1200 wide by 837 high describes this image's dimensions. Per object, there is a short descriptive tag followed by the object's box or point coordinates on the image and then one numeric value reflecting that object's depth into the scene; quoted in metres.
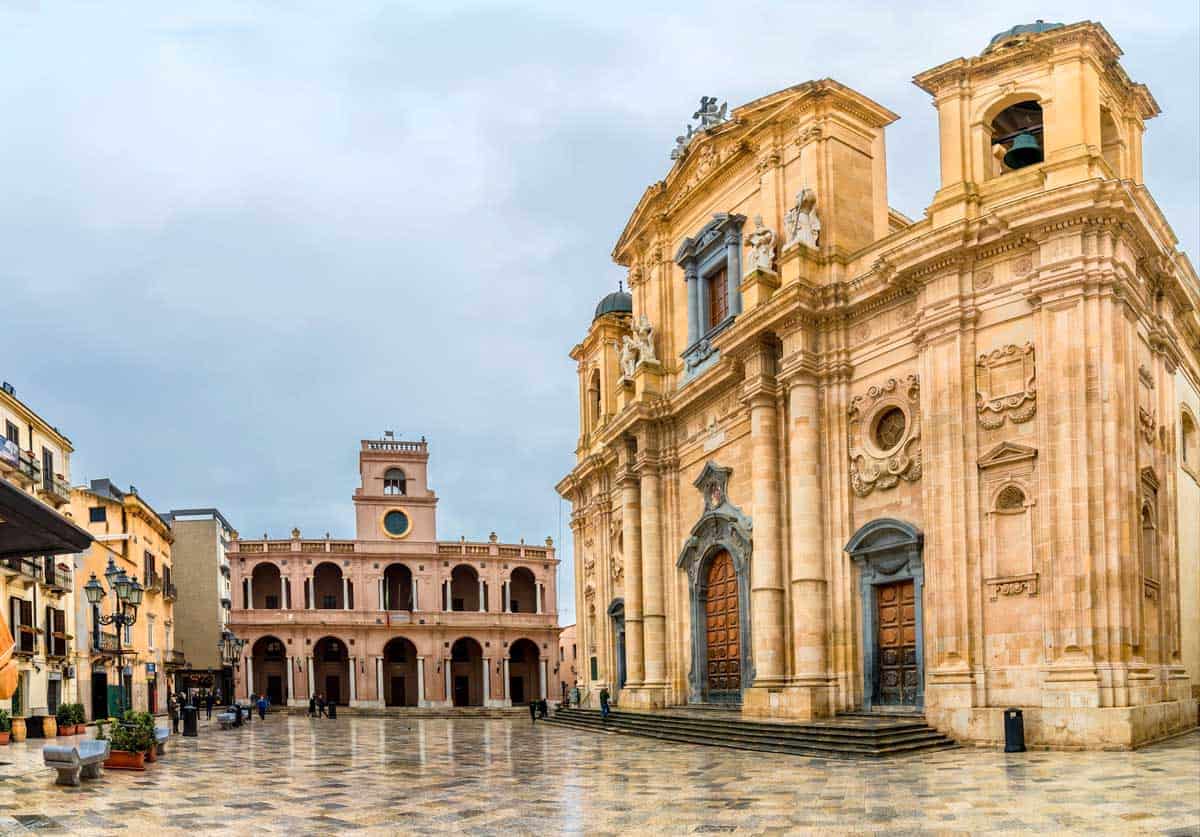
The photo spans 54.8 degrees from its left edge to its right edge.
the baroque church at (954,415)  20.42
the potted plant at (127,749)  20.64
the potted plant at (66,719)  34.00
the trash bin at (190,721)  35.06
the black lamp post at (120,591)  24.44
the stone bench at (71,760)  17.70
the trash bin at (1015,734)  19.73
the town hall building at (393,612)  68.88
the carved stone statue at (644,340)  34.97
